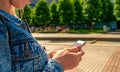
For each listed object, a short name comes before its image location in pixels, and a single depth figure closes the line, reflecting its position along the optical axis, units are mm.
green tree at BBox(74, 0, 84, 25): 22662
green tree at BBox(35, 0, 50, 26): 23541
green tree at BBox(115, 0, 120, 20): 22574
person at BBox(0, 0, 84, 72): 575
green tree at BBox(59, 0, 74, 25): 22142
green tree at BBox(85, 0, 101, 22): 22237
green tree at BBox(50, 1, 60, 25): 23544
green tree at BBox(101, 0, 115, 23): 23544
